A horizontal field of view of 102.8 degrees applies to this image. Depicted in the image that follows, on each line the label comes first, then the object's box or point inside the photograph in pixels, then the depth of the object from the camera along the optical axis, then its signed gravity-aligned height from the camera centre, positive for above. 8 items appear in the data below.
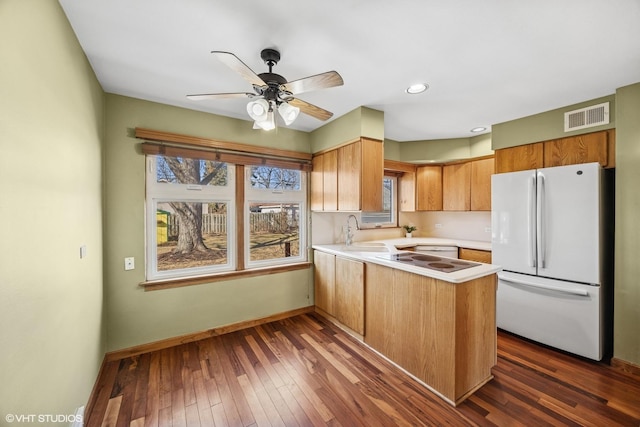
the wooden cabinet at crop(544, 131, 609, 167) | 2.36 +0.58
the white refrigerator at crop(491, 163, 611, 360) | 2.28 -0.46
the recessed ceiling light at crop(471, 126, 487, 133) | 3.37 +1.07
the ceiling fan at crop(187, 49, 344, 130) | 1.55 +0.80
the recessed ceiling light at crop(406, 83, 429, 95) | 2.23 +1.09
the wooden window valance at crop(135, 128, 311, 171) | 2.53 +0.68
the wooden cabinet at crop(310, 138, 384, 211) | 2.75 +0.38
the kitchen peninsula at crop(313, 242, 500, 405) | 1.82 -0.89
